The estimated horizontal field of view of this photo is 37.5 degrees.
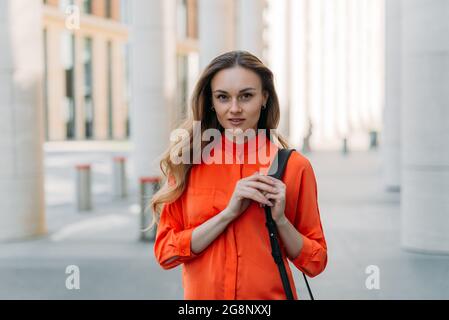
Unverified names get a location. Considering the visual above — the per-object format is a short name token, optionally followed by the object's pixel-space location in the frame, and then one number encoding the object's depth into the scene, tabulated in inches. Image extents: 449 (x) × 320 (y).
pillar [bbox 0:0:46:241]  454.0
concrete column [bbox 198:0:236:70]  1218.0
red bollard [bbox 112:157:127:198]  749.9
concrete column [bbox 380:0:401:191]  791.1
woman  98.5
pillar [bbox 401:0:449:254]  396.8
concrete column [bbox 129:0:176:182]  866.8
